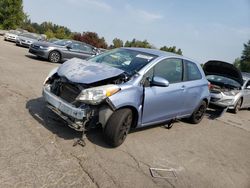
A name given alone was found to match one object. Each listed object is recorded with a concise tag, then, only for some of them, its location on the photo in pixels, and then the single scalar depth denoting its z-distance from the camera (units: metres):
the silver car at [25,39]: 14.81
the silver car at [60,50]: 9.83
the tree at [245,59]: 42.20
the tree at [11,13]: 23.71
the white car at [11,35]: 16.77
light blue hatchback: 3.04
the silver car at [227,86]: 6.60
